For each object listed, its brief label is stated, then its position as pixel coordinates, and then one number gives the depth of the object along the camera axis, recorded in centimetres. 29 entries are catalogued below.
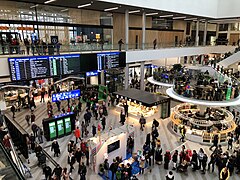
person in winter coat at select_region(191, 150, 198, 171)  1023
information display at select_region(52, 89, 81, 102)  1343
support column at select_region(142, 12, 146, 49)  2028
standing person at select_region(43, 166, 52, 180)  905
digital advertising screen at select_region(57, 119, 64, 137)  1322
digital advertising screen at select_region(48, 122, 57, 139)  1287
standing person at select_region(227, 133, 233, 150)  1224
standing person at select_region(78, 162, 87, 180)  895
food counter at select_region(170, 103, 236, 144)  1342
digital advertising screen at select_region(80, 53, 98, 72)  1464
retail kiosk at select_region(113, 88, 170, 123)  1556
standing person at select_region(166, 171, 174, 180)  862
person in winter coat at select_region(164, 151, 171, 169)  1031
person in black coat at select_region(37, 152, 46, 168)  1008
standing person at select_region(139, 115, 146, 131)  1482
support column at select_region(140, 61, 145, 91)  2133
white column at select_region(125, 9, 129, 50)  1905
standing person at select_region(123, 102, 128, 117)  1703
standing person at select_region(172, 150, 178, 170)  1033
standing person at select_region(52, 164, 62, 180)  884
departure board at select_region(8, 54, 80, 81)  1159
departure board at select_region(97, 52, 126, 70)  1591
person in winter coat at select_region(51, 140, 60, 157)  1100
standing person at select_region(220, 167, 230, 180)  899
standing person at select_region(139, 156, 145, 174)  1000
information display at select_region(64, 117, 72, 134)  1356
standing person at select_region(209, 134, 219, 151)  1230
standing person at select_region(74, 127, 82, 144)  1272
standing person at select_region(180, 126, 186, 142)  1340
